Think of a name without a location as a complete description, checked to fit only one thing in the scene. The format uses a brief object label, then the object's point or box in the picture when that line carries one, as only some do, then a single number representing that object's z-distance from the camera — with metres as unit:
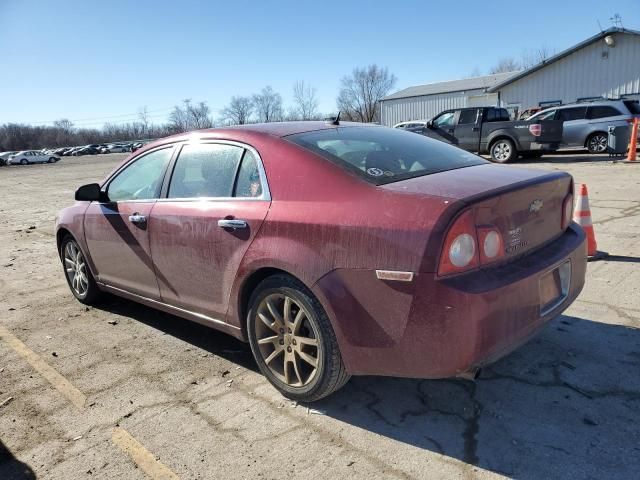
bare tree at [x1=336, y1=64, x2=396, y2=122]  84.31
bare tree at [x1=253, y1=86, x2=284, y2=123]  98.56
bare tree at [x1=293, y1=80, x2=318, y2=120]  95.59
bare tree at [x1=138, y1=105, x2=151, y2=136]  124.44
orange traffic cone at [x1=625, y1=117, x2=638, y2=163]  14.84
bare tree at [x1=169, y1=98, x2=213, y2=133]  94.79
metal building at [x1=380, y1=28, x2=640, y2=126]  27.70
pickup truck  15.20
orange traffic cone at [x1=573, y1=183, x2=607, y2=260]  5.17
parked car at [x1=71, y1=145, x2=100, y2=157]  82.38
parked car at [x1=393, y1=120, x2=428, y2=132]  26.45
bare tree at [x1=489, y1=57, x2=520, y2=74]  81.94
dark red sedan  2.35
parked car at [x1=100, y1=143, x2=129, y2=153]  80.00
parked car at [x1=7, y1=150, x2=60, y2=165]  59.97
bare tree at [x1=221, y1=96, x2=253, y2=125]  92.69
